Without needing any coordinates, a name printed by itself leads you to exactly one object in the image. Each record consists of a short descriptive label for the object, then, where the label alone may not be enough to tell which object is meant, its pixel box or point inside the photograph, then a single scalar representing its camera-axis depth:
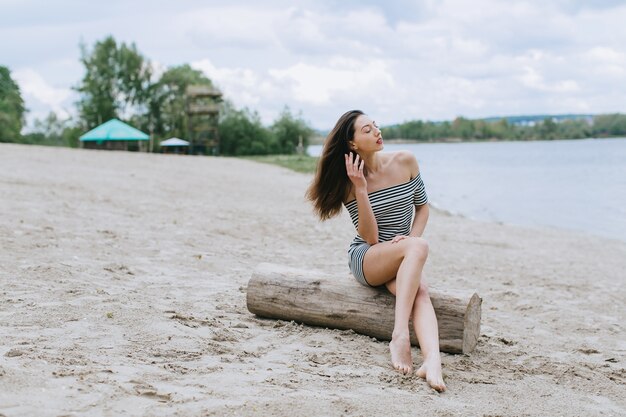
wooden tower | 52.06
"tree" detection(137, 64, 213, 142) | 61.12
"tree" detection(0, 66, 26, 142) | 46.56
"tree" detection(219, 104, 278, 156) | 58.81
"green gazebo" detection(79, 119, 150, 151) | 44.94
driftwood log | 4.81
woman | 4.59
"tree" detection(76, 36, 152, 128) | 60.06
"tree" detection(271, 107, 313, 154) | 63.60
